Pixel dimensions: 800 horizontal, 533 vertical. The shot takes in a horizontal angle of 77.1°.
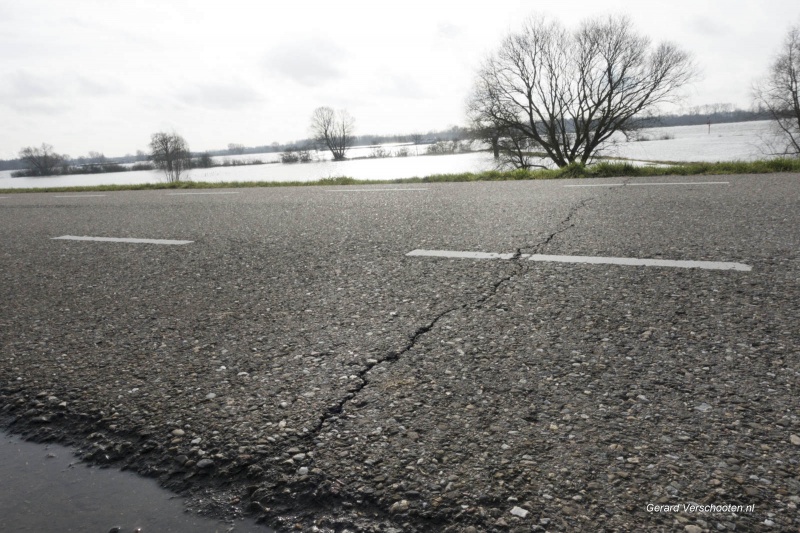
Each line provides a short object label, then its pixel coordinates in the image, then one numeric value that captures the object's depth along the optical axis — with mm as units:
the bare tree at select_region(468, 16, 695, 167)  31953
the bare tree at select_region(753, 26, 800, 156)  35719
